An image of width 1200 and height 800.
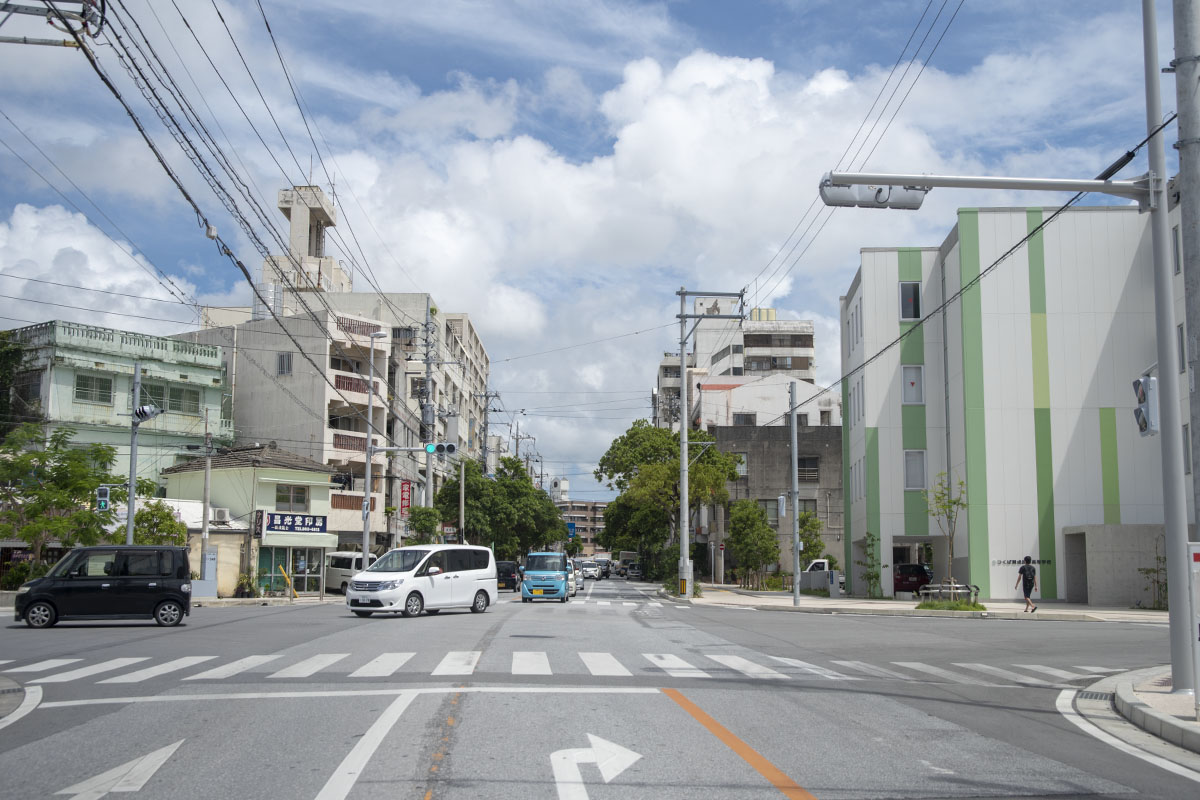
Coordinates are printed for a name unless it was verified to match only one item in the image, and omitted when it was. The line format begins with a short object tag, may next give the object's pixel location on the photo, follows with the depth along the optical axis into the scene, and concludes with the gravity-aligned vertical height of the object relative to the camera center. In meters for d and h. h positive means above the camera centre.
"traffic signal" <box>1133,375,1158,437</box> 11.30 +1.24
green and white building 37.59 +4.72
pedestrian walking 30.88 -1.85
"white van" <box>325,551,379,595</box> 48.66 -2.51
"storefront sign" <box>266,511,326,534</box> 45.16 -0.41
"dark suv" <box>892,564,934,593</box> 43.12 -2.48
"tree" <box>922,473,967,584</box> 35.72 +0.47
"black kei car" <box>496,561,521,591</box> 53.22 -3.11
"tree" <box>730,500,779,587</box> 56.59 -1.22
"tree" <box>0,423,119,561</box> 33.06 +0.61
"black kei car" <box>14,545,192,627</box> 22.02 -1.60
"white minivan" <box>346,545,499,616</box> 26.52 -1.77
